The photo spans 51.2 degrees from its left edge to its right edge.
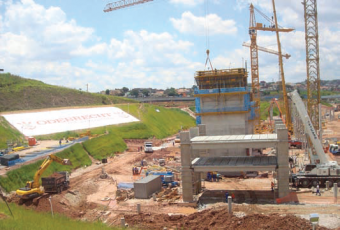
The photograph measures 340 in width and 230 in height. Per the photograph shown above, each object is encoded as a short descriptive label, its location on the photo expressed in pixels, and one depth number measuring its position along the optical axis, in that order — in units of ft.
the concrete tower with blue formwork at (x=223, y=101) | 151.33
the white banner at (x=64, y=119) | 201.77
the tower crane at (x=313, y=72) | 179.42
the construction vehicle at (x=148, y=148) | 201.36
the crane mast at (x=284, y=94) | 261.85
